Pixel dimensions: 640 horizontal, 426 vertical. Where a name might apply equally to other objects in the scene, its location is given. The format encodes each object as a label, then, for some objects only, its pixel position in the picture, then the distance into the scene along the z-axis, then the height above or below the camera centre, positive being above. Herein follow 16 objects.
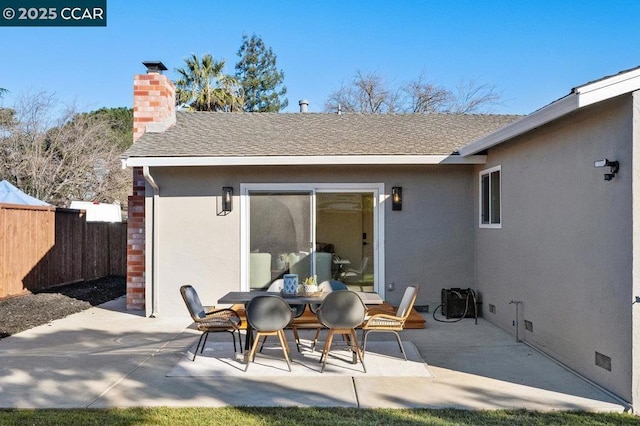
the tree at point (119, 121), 24.70 +4.35
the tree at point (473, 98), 29.23 +6.20
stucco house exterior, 8.67 +0.12
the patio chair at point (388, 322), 6.23 -1.19
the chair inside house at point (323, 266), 9.58 -0.87
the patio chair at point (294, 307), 6.64 -1.18
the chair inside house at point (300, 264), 9.56 -0.84
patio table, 6.25 -0.97
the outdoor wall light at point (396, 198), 9.52 +0.29
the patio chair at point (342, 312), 5.93 -1.03
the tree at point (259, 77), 29.30 +7.34
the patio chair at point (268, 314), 5.91 -1.05
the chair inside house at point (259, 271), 9.56 -0.96
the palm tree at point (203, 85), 24.56 +5.79
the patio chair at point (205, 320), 6.30 -1.19
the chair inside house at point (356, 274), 9.64 -1.02
